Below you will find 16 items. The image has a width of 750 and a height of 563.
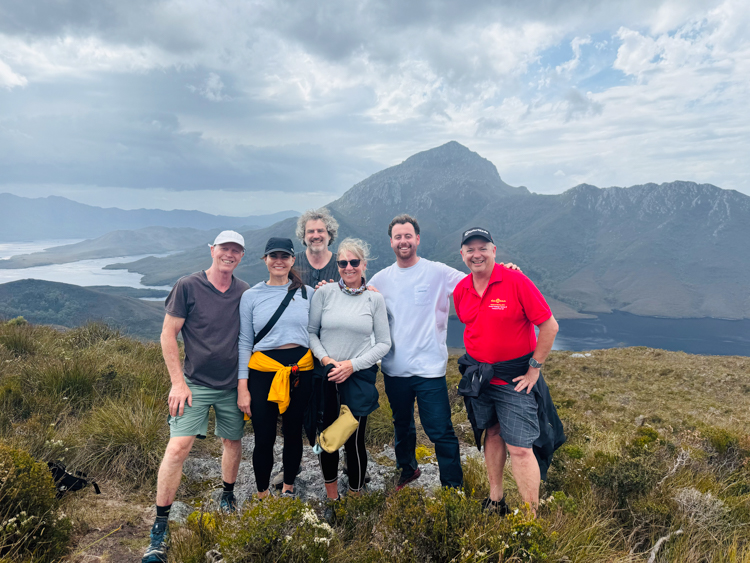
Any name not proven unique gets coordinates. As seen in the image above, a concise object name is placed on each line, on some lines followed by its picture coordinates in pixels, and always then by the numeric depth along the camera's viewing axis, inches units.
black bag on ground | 135.6
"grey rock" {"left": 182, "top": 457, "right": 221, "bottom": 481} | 174.4
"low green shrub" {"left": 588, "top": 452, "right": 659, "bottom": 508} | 134.0
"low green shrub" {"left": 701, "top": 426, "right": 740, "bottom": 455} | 182.4
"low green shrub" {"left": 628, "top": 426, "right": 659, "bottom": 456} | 154.3
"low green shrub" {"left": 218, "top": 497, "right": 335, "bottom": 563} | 85.6
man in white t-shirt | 139.9
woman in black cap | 127.2
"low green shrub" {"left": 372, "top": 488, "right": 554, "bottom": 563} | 87.8
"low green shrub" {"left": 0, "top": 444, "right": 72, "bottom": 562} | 94.7
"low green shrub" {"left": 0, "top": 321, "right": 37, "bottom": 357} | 298.9
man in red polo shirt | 119.3
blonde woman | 131.5
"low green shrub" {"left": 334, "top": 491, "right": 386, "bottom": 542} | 107.7
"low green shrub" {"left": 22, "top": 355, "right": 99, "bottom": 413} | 212.0
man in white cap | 121.6
